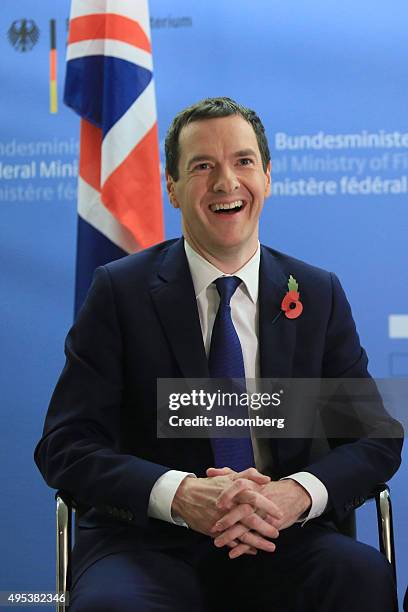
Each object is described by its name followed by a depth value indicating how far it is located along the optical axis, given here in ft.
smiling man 6.45
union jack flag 8.55
